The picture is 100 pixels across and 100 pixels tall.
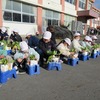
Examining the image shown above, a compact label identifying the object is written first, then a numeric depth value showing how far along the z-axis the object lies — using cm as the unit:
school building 1709
